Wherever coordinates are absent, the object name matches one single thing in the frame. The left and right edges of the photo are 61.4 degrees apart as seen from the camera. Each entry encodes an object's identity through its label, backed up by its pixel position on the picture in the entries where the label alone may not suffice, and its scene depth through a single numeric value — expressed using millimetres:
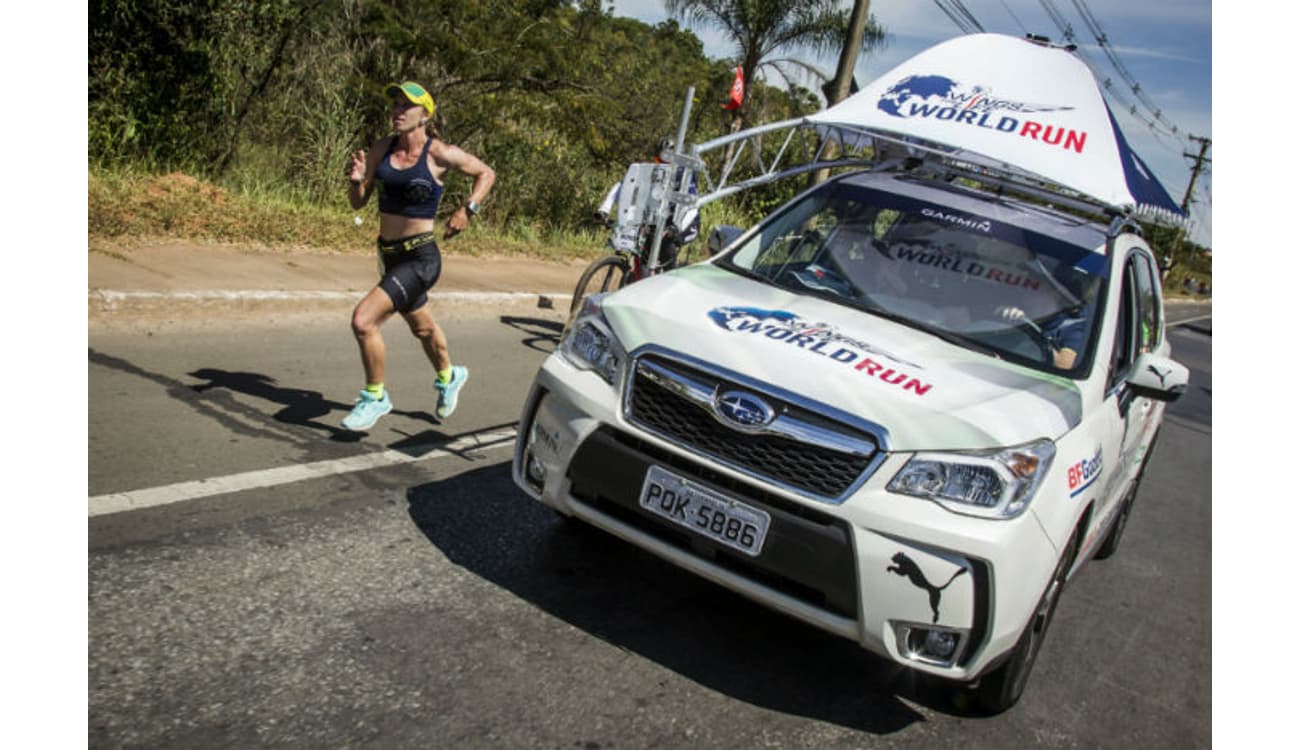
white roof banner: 5922
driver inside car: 4520
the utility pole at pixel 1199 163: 83131
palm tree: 21188
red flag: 11538
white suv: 3549
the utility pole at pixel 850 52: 18688
